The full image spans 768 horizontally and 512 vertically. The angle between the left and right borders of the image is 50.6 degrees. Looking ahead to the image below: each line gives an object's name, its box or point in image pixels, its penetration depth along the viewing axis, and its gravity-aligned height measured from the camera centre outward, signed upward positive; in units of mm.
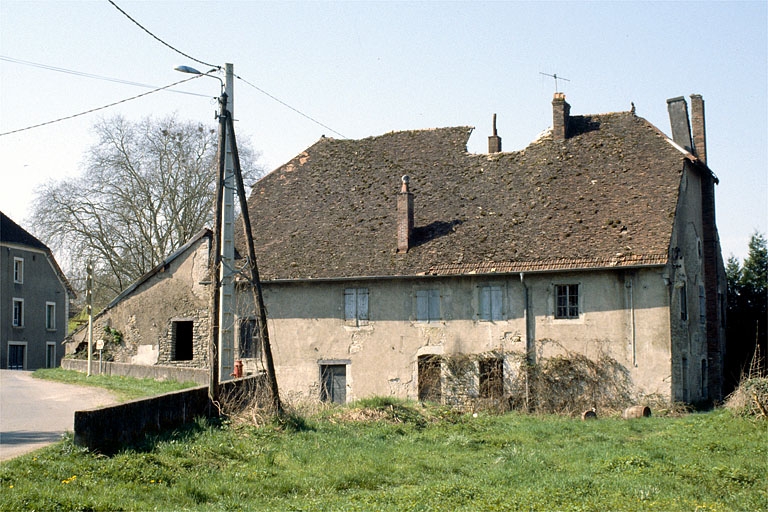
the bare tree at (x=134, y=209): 46750 +6381
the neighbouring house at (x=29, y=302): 43219 +1030
